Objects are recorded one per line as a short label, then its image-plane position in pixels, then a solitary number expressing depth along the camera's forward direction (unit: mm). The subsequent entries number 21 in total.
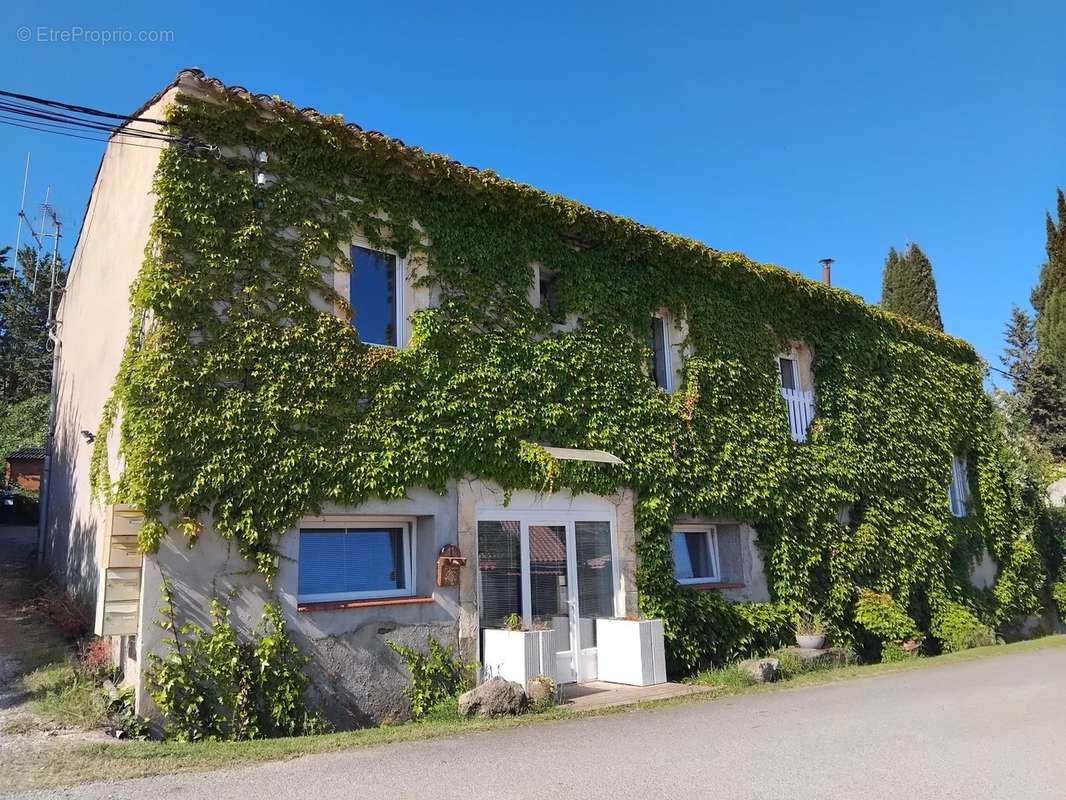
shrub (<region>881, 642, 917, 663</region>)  13133
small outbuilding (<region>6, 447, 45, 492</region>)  28250
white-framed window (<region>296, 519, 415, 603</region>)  8461
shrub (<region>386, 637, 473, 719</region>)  8469
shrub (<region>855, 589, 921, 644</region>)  13227
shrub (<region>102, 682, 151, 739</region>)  6895
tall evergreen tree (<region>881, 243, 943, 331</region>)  31172
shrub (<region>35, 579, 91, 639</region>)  9805
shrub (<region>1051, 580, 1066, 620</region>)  17953
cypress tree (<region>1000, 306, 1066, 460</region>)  32156
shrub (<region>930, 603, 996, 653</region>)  14242
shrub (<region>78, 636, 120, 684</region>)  8172
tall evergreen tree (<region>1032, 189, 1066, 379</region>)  31719
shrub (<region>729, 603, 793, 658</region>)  11562
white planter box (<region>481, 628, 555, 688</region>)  8805
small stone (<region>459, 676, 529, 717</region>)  7926
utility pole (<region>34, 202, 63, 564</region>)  15969
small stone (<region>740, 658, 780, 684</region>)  10164
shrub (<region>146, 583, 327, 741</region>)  7141
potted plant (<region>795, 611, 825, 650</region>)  11891
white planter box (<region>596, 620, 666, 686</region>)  9836
